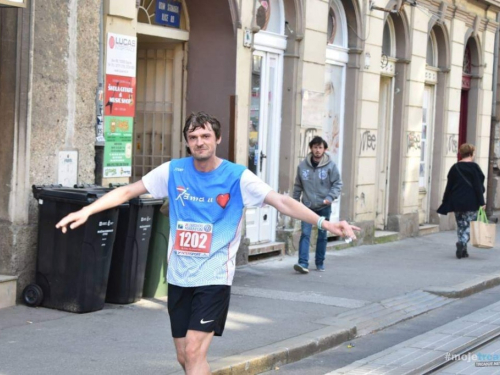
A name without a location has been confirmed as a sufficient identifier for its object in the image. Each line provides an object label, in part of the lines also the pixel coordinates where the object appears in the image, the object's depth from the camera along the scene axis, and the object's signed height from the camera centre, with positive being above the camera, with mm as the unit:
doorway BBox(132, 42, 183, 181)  12984 +268
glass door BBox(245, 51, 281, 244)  13797 -1
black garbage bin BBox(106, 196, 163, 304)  9297 -1169
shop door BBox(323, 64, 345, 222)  15945 +352
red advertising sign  10602 +330
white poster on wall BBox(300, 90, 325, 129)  14719 +388
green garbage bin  9836 -1302
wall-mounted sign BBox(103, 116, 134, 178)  10664 -217
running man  5555 -556
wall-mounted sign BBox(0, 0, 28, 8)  8414 +1021
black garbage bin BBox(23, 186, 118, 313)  8766 -1176
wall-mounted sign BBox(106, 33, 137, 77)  10508 +776
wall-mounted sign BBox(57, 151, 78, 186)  9672 -435
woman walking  15469 -851
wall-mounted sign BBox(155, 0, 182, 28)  12398 +1483
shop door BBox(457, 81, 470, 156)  22656 +617
